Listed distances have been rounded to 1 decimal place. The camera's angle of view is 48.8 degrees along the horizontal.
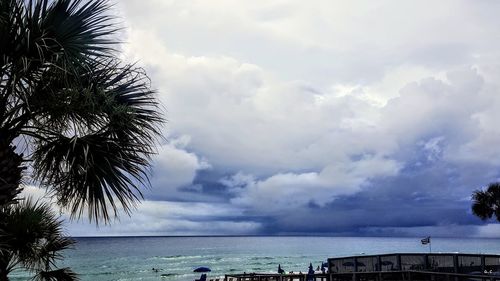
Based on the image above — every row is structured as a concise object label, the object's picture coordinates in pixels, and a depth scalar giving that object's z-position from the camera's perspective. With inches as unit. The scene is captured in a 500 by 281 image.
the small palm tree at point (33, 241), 343.3
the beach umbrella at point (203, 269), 2359.7
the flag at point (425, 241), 1311.5
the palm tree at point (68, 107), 269.7
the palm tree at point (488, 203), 1333.7
